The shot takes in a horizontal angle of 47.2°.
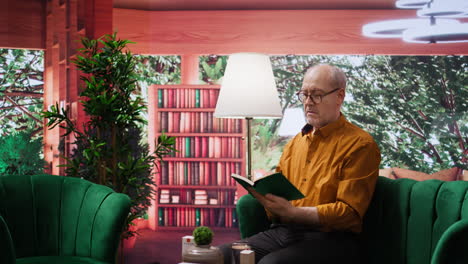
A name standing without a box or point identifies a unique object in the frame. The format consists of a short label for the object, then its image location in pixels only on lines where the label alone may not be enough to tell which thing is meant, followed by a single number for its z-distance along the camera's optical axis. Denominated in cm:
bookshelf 738
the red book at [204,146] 743
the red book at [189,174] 743
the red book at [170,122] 742
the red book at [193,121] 743
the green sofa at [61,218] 273
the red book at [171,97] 740
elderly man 236
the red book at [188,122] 742
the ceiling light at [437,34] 696
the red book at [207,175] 742
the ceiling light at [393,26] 704
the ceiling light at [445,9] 700
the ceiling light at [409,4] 728
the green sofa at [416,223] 181
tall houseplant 356
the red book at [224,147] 741
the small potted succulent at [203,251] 211
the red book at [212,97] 738
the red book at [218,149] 741
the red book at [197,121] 743
